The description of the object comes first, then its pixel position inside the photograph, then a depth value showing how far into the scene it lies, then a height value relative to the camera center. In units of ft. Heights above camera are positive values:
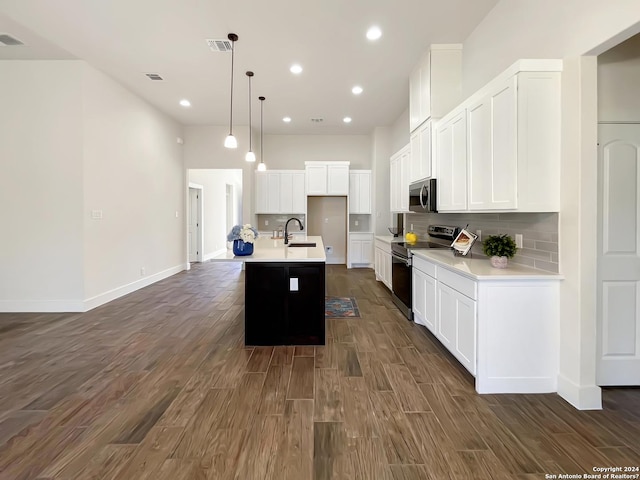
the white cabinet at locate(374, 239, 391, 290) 18.15 -1.61
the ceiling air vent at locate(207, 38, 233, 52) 12.46 +7.73
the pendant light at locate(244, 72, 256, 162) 15.85 +3.99
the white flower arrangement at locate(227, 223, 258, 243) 10.20 +0.06
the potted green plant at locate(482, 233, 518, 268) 8.40 -0.37
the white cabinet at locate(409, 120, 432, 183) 13.15 +3.68
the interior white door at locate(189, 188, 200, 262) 28.60 +1.18
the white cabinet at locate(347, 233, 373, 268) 26.05 -0.99
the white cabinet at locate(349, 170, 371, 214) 25.91 +3.70
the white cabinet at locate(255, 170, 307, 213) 25.68 +3.66
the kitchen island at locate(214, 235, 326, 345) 10.51 -2.21
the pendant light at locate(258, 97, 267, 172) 18.64 +8.12
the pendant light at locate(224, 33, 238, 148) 12.43 +4.00
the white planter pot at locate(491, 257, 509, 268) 8.38 -0.68
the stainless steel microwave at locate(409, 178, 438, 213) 12.77 +1.71
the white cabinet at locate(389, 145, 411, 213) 16.56 +3.22
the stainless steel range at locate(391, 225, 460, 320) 13.10 -1.20
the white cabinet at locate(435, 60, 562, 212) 7.32 +2.40
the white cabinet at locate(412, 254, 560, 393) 7.44 -2.29
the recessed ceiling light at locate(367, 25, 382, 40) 11.68 +7.70
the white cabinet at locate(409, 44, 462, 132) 12.89 +6.50
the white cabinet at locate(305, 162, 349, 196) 25.35 +4.67
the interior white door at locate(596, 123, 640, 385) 7.35 -0.01
